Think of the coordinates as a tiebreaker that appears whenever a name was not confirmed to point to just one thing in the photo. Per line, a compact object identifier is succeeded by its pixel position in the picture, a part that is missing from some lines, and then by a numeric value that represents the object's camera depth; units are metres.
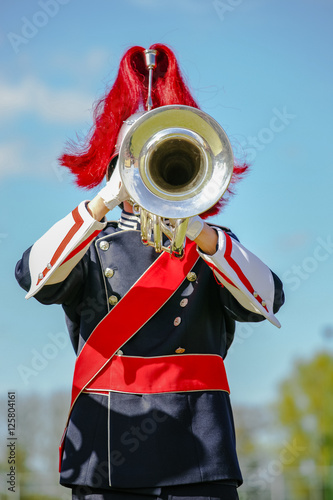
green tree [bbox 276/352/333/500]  46.37
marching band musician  5.84
